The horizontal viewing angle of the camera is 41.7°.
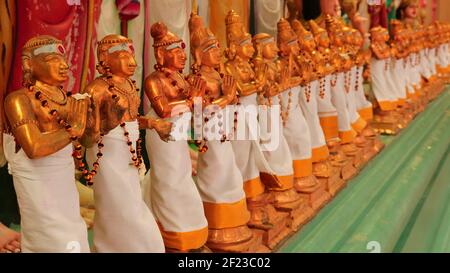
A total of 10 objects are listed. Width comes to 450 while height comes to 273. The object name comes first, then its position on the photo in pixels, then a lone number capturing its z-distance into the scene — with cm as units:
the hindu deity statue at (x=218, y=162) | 184
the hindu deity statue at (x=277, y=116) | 220
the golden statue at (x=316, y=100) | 261
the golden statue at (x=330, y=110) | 287
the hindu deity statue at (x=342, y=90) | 307
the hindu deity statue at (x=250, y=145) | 204
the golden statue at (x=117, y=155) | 145
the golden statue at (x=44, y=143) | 126
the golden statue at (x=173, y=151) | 167
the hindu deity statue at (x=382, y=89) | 386
